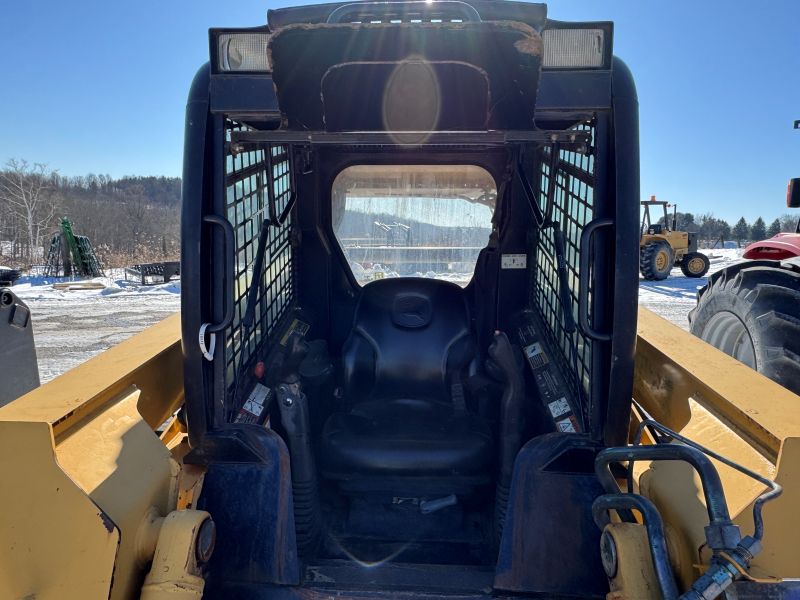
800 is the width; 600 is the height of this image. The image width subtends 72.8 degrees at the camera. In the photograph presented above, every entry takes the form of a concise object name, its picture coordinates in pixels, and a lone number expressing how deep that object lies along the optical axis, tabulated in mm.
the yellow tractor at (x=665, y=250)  14984
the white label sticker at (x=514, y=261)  2811
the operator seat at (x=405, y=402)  1248
